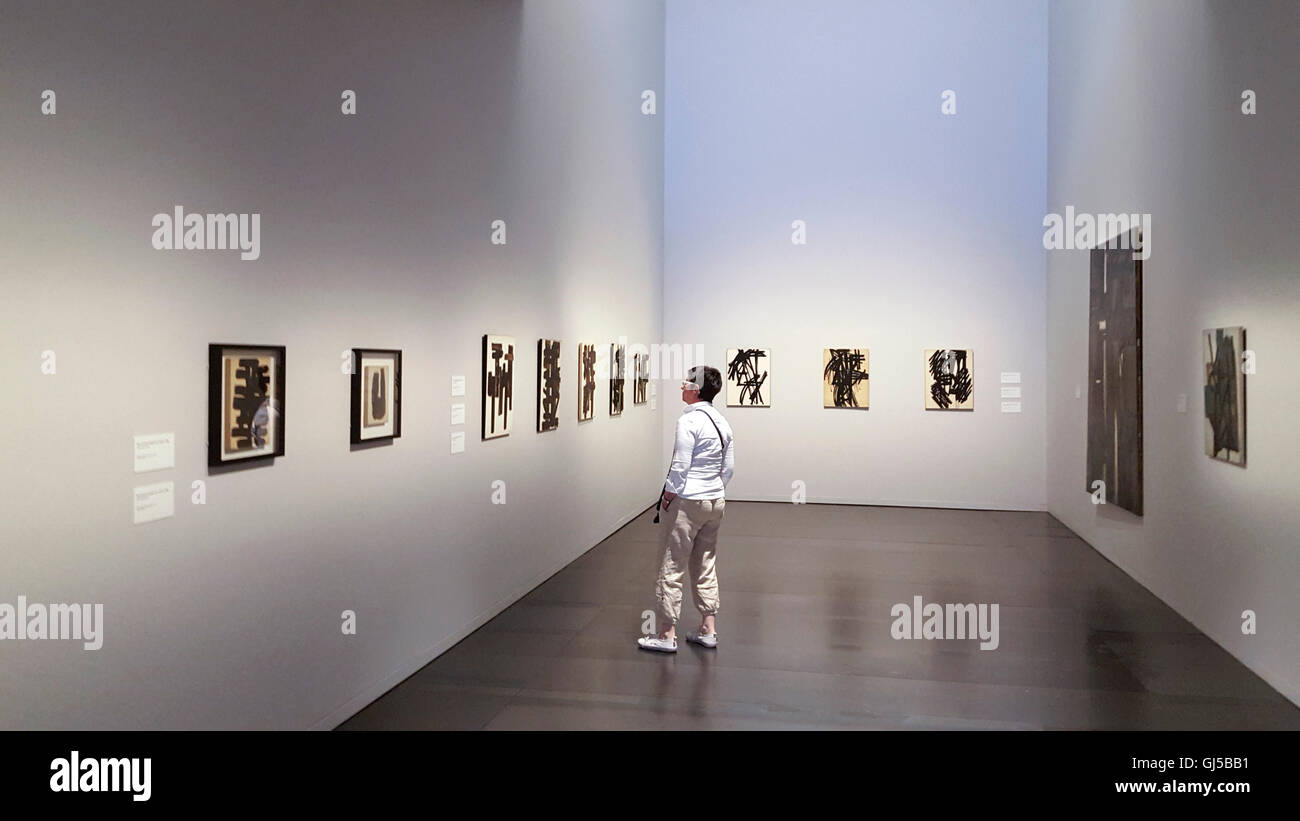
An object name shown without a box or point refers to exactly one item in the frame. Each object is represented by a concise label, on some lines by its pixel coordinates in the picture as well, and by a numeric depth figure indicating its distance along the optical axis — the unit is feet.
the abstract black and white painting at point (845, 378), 62.59
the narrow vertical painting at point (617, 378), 50.11
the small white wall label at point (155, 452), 15.98
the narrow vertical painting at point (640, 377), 56.65
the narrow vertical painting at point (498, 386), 31.55
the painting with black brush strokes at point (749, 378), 64.08
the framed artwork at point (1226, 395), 28.89
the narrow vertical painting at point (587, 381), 43.50
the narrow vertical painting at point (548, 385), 37.11
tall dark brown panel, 40.70
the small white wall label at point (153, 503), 15.93
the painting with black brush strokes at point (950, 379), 61.41
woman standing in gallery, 28.86
